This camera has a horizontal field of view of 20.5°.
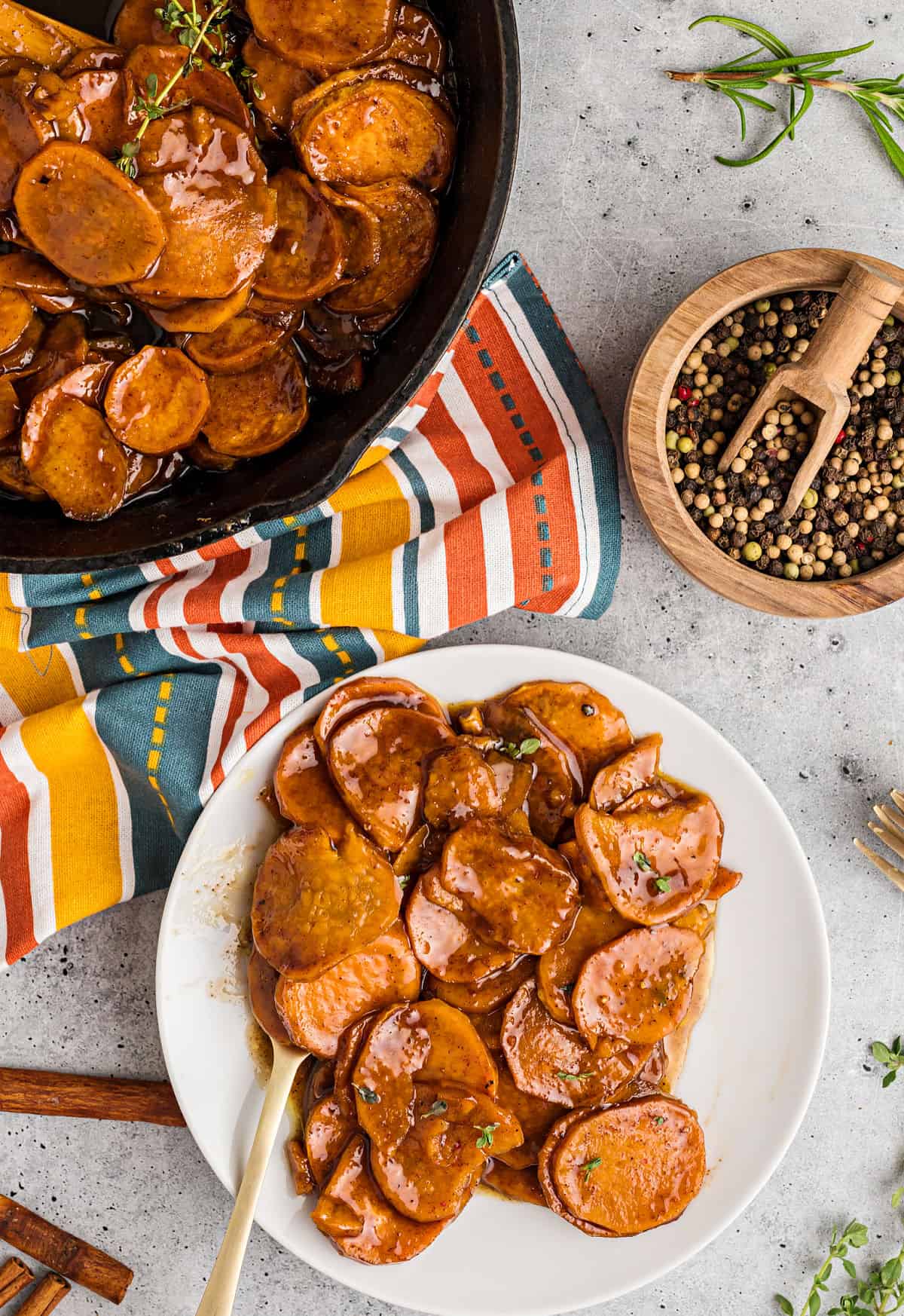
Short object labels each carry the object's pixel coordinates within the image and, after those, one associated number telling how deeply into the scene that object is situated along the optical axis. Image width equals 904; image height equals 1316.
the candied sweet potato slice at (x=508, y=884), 0.93
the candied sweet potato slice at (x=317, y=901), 0.93
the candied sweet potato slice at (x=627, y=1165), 0.94
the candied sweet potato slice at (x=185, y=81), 0.83
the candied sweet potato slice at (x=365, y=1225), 0.94
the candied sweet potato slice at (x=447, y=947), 0.94
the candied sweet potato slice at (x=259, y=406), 0.86
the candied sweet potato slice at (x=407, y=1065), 0.94
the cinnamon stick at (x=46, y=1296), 0.99
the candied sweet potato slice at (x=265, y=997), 0.95
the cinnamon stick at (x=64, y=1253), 0.99
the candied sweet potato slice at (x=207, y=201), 0.83
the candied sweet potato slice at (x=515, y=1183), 0.95
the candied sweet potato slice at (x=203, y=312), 0.85
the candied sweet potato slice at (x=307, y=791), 0.94
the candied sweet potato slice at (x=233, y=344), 0.86
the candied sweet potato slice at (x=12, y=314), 0.84
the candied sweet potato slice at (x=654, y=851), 0.94
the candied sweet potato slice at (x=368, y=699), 0.94
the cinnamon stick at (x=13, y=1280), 0.99
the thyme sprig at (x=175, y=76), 0.83
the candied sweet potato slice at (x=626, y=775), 0.94
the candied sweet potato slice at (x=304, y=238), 0.85
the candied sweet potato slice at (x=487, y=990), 0.95
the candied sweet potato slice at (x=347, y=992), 0.94
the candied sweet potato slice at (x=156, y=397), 0.85
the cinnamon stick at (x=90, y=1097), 0.98
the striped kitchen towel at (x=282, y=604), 0.95
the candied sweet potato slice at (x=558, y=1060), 0.95
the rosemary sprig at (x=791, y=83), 0.95
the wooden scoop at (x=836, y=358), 0.92
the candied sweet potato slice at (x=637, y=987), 0.94
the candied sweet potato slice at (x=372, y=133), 0.84
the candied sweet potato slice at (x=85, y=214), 0.83
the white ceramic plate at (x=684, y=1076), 0.95
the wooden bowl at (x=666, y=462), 0.93
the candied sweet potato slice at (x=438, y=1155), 0.93
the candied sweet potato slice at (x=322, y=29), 0.84
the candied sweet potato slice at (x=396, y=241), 0.86
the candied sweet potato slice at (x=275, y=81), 0.84
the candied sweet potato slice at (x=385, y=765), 0.94
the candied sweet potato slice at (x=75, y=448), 0.85
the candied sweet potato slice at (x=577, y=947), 0.95
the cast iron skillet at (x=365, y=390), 0.84
